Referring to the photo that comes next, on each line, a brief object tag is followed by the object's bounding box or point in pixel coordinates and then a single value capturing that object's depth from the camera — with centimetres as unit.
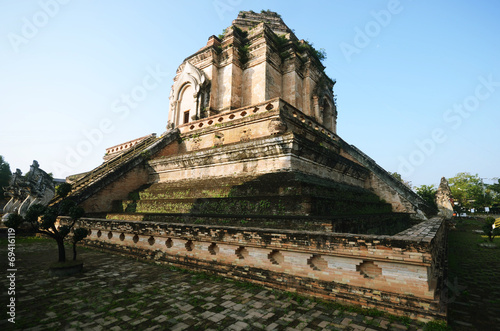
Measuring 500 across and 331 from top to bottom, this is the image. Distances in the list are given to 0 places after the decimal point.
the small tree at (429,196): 1885
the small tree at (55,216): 529
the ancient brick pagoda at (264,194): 355
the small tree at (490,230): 1109
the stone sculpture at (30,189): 967
